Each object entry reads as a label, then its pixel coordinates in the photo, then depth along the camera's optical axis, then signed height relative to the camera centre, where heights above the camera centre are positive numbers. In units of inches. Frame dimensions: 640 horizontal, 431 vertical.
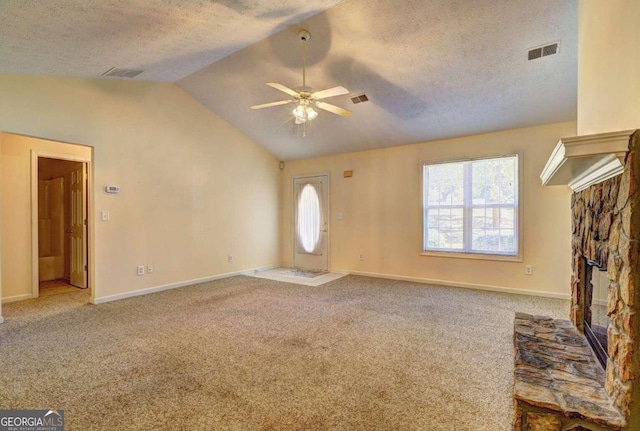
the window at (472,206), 181.3 +4.6
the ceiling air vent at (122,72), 142.9 +69.4
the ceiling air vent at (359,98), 172.0 +66.5
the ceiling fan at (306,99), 115.2 +45.9
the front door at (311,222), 255.0 -7.4
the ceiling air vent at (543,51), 120.9 +66.7
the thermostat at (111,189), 165.8 +13.5
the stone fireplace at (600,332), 53.7 -24.8
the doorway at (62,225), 200.1 -8.2
